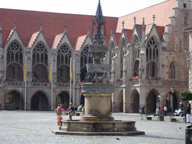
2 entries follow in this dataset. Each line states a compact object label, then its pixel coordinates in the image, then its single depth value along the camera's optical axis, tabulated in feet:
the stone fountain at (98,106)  75.10
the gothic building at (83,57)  202.28
